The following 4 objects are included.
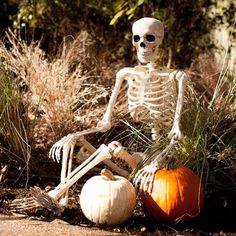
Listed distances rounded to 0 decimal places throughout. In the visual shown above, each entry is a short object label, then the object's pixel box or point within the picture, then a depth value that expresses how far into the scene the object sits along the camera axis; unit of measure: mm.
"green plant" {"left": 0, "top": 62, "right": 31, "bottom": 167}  4482
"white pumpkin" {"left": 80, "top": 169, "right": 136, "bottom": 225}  3545
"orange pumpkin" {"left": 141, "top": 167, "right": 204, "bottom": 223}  3559
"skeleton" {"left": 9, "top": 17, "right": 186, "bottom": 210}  3730
